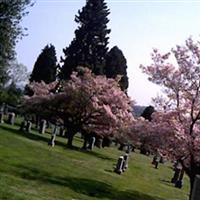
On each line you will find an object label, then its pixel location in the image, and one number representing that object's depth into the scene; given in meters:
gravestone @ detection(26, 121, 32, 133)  43.80
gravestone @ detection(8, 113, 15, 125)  48.39
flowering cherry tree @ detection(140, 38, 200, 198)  25.88
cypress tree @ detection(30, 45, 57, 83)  74.00
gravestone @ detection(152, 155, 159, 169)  47.47
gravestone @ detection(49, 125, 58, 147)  35.07
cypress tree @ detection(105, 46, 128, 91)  61.62
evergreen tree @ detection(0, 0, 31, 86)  32.19
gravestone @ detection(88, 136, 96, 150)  44.44
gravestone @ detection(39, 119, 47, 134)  46.67
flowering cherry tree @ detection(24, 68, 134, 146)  41.45
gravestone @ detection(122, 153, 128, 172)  31.86
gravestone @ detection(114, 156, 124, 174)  29.67
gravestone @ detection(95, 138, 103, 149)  53.39
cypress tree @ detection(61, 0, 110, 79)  60.09
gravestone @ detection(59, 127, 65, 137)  56.69
